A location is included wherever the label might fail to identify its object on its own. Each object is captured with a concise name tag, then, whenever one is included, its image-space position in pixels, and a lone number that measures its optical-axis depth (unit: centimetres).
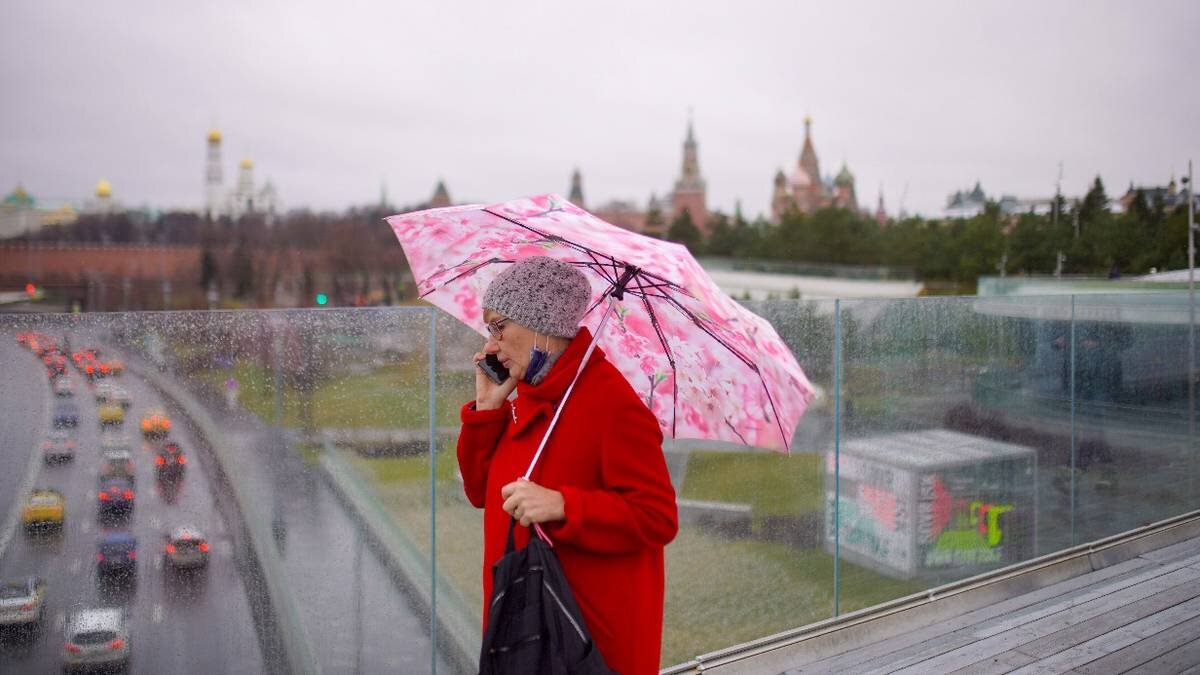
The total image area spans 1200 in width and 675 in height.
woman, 183
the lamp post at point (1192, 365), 586
